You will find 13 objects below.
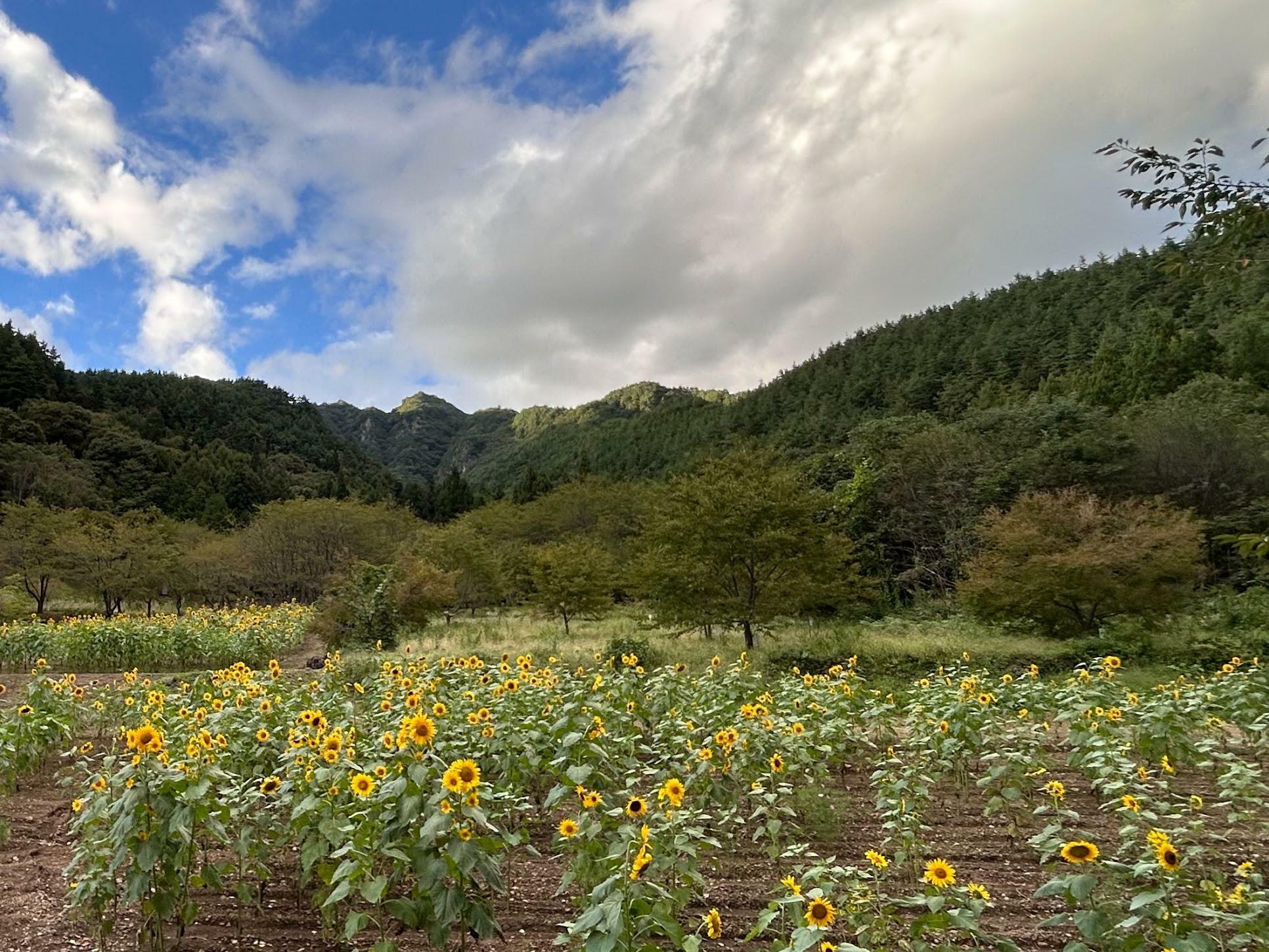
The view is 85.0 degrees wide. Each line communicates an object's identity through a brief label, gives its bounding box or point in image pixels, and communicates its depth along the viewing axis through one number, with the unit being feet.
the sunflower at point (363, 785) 8.33
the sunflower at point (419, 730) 8.20
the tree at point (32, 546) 76.18
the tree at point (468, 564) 82.94
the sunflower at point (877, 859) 7.59
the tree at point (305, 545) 105.50
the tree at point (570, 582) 63.77
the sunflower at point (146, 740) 8.29
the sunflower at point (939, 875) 6.77
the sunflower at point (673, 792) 8.54
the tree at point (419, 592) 61.67
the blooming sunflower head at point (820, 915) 6.16
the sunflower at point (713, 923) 6.56
